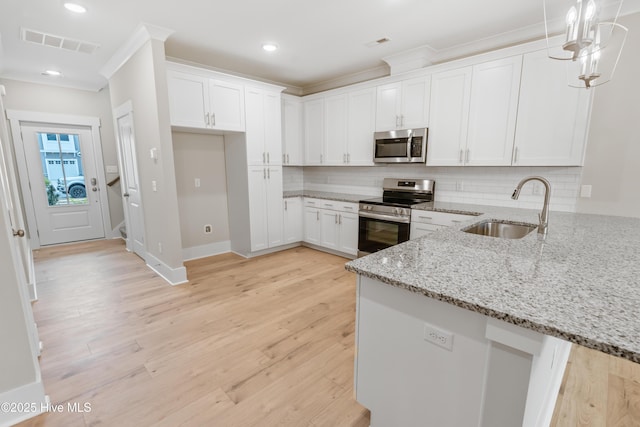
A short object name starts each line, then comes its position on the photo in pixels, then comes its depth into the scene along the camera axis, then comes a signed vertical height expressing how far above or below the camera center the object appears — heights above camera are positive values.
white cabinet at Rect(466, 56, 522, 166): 2.87 +0.57
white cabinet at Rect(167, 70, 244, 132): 3.29 +0.79
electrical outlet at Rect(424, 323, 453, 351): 1.09 -0.64
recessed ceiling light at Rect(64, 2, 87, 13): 2.42 +1.35
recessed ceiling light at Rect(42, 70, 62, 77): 4.15 +1.37
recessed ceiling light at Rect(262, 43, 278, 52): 3.31 +1.39
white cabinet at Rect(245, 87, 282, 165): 3.98 +0.57
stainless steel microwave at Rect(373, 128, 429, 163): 3.49 +0.27
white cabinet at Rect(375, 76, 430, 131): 3.44 +0.77
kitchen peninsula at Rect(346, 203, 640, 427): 0.87 -0.51
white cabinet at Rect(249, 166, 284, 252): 4.13 -0.57
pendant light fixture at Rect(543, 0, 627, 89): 1.21 +0.75
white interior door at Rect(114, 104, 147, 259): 3.77 -0.20
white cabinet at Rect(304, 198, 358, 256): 4.04 -0.84
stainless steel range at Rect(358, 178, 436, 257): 3.44 -0.56
